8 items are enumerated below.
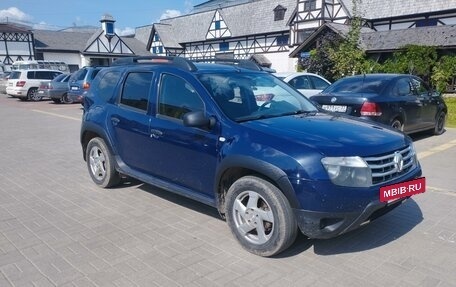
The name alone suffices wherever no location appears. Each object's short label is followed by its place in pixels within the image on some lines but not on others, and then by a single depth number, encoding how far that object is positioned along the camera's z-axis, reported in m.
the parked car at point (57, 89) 20.89
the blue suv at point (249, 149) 3.37
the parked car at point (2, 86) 27.60
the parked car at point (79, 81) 17.77
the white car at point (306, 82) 11.04
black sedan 7.82
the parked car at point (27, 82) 22.59
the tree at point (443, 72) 21.83
